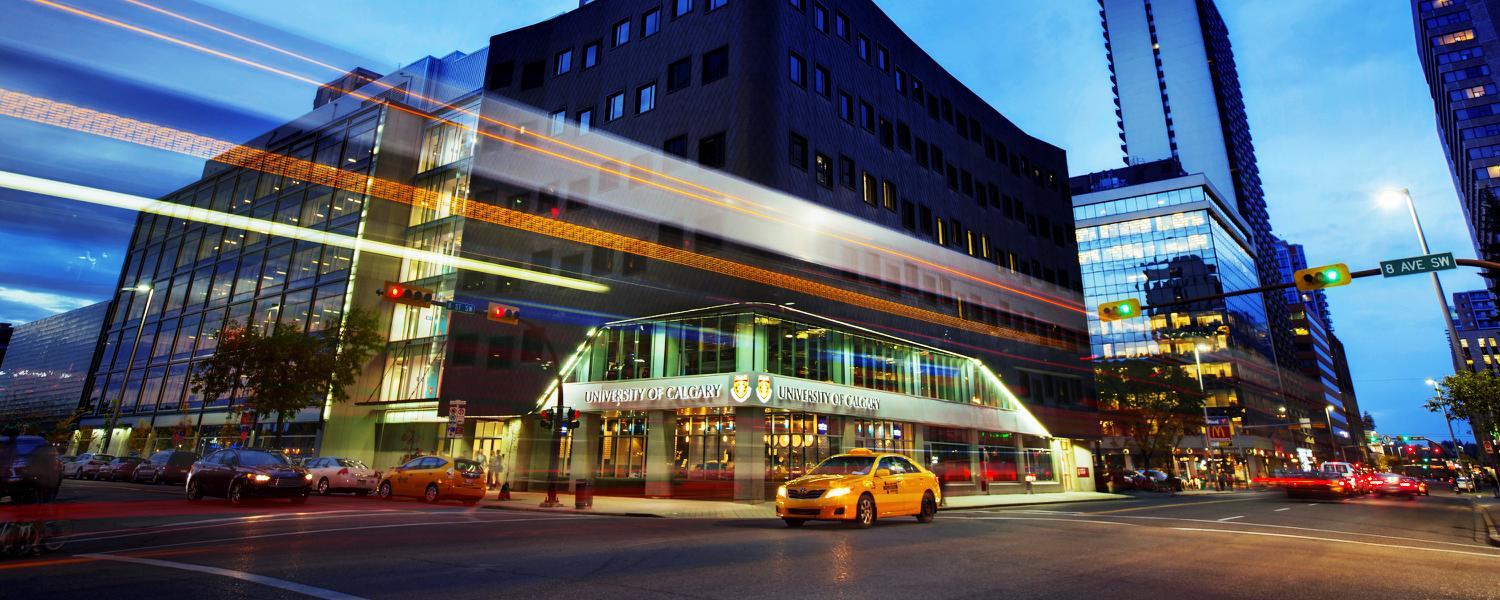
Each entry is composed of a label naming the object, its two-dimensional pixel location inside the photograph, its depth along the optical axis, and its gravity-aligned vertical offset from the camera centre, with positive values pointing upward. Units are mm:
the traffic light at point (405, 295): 18688 +4447
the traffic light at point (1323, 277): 15021 +4108
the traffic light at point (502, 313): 21562 +4546
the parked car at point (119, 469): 35812 -395
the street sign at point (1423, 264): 14688 +4342
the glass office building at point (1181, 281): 99062 +26908
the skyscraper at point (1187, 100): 132125 +72033
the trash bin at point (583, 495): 21438 -880
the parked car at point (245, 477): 17875 -366
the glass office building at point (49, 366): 65875 +9303
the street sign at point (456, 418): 23520 +1511
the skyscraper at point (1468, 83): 96438 +55967
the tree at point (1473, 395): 32188 +3628
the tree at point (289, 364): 32969 +4641
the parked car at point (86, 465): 38750 -234
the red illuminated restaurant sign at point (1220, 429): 48469 +2943
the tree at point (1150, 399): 60656 +6184
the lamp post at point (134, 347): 54681 +9626
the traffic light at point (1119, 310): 17594 +3949
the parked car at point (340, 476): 26469 -471
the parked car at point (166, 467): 29812 -247
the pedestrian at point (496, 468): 32281 -142
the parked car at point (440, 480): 22438 -486
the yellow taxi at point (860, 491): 14102 -480
